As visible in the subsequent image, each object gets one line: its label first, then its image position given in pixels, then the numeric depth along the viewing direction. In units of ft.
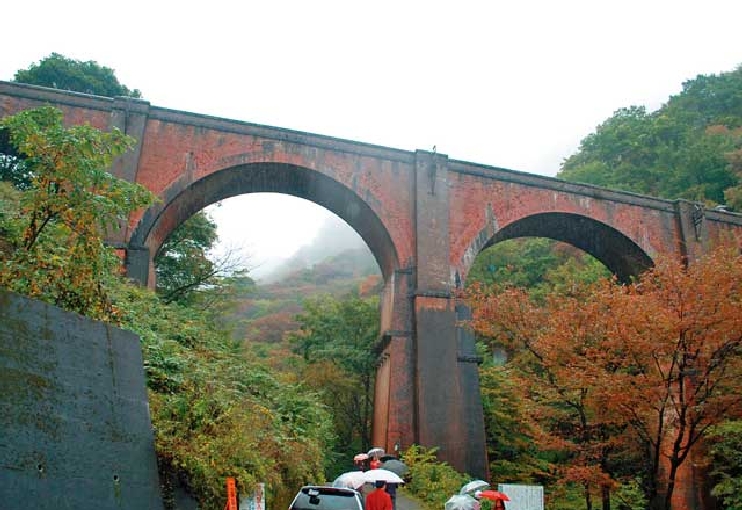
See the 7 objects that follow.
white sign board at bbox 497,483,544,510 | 31.73
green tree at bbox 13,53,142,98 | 77.25
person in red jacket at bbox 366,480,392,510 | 22.11
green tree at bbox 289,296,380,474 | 65.87
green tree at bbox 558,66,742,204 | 99.40
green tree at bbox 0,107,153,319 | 20.75
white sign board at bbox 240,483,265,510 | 21.07
